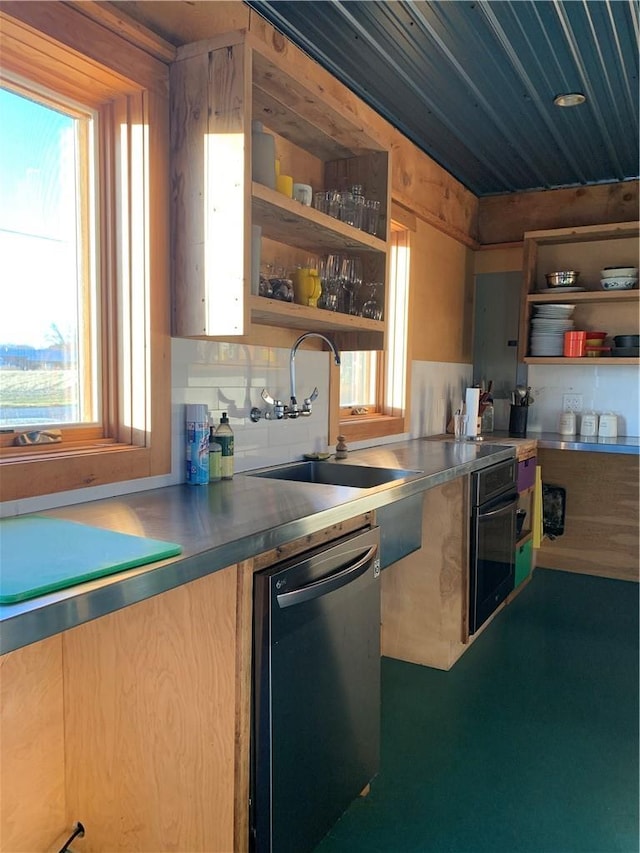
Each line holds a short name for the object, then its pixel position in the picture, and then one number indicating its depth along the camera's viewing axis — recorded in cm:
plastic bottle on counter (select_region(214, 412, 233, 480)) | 210
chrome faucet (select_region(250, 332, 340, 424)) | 236
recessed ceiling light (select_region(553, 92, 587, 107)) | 282
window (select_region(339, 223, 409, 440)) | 345
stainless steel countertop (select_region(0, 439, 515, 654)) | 97
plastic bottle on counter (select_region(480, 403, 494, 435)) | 421
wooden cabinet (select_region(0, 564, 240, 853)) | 139
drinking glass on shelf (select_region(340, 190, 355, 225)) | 248
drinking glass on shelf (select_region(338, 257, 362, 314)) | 259
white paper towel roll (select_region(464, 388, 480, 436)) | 358
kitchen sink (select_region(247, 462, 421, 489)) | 245
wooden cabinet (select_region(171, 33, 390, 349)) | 178
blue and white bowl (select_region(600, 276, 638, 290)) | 380
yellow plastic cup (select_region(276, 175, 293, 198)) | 207
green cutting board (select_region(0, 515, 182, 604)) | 102
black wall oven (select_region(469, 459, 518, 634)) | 287
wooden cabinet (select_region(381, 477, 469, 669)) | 281
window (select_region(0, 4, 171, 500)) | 163
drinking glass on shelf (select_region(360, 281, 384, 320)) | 264
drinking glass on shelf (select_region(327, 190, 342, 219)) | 242
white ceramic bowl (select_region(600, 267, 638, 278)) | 378
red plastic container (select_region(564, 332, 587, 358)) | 392
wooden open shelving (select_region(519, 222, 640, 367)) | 391
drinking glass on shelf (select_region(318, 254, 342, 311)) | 249
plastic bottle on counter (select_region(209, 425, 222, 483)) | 207
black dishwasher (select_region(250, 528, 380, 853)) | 146
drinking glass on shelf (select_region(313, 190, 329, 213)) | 241
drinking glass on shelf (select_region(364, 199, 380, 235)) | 261
